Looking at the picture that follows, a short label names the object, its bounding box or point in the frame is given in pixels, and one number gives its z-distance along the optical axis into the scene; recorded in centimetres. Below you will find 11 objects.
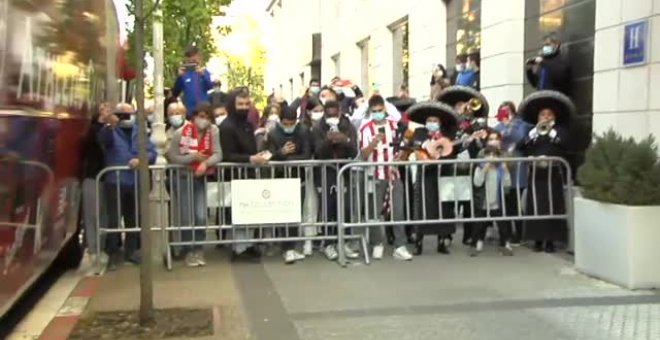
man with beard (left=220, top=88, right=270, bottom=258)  945
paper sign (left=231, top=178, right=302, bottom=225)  929
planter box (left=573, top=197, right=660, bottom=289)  762
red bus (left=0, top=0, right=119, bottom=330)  550
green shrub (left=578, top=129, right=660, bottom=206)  768
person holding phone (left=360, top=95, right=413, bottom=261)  966
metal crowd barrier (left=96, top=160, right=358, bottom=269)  929
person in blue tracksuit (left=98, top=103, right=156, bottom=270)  930
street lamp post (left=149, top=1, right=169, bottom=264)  917
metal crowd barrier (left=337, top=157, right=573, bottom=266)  962
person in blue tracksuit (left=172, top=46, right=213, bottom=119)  1291
